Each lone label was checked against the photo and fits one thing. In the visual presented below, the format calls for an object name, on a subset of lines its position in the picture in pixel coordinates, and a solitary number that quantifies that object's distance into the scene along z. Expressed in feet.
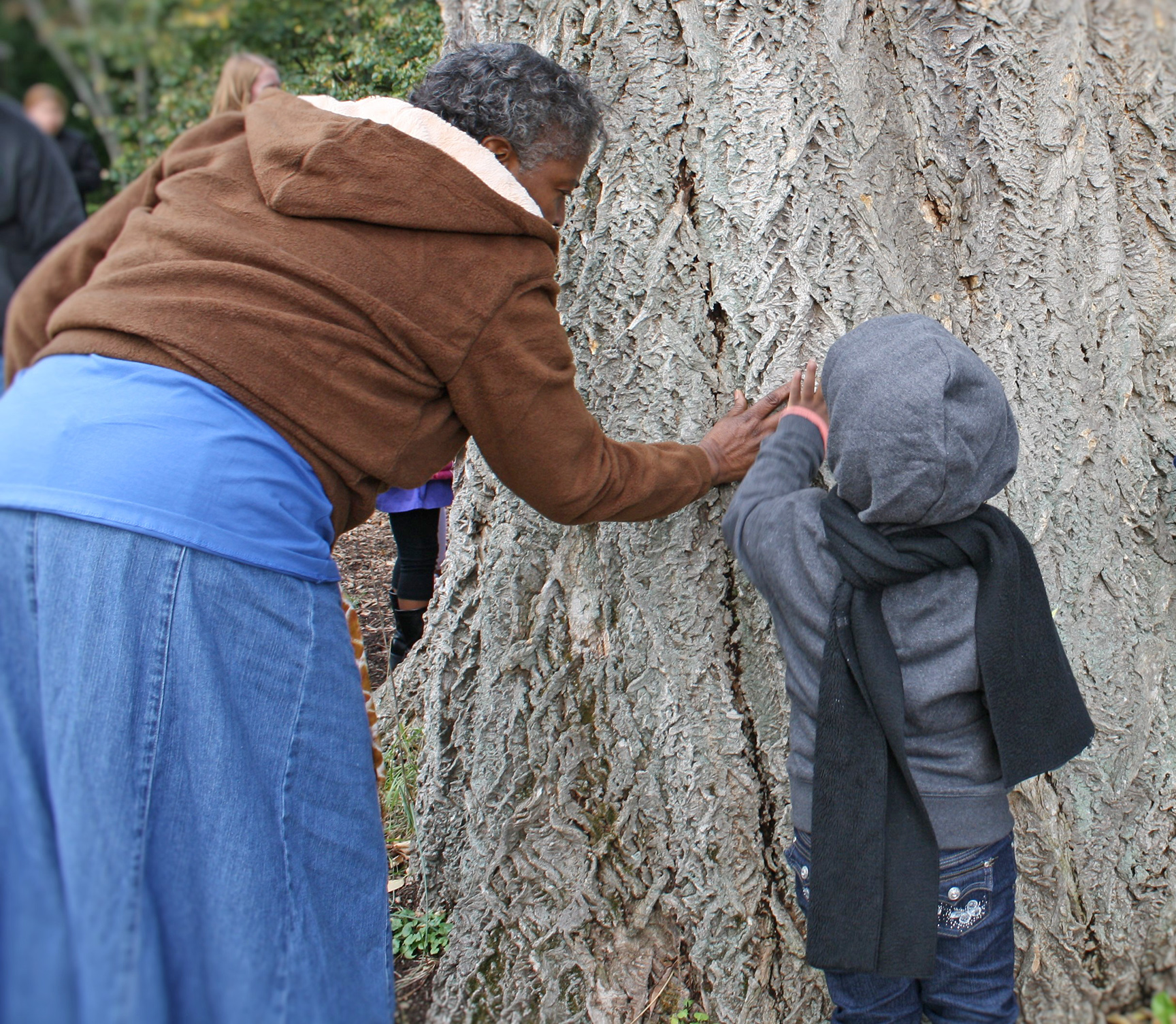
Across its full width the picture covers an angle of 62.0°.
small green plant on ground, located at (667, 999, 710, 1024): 7.55
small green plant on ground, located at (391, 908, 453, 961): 8.38
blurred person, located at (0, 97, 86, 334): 16.44
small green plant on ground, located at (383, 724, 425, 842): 9.90
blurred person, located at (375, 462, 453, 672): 11.51
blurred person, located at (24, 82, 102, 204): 23.06
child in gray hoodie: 5.25
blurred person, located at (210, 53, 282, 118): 14.73
